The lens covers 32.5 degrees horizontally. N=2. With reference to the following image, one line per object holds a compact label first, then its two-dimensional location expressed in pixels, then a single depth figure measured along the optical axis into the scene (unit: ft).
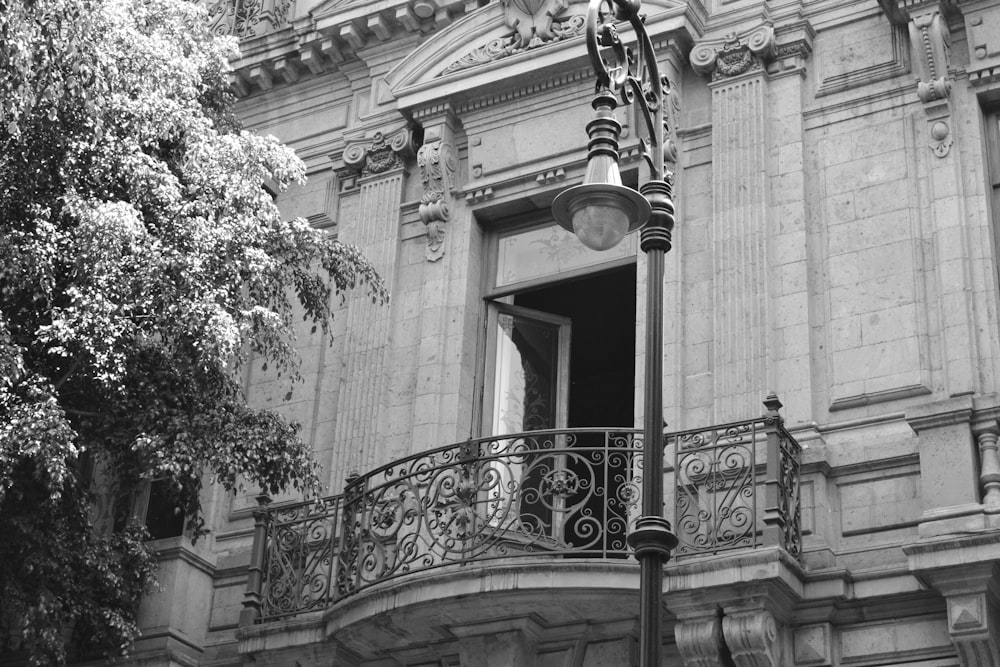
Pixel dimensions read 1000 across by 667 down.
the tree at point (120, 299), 43.37
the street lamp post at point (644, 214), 31.14
